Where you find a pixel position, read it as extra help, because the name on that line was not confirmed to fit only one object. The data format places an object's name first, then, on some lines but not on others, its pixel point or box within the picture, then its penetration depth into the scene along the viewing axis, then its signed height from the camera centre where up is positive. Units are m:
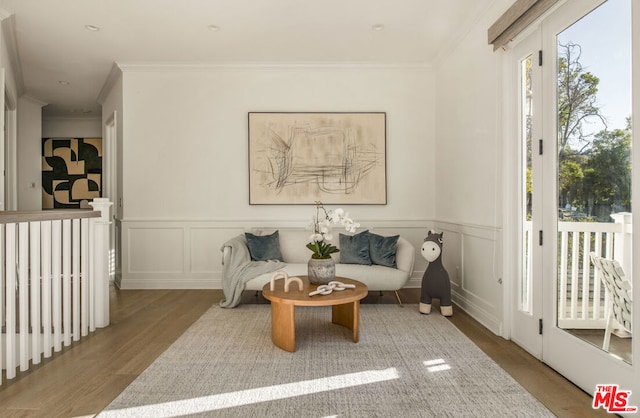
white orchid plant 3.19 -0.26
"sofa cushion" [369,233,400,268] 4.27 -0.47
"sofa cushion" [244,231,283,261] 4.37 -0.45
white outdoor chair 2.00 -0.45
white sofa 4.08 -0.68
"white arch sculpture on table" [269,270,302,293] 3.09 -0.60
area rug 2.07 -1.04
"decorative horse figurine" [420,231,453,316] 3.77 -0.71
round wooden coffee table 2.86 -0.69
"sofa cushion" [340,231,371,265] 4.32 -0.46
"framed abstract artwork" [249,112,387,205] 5.02 +0.61
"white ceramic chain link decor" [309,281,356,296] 3.00 -0.63
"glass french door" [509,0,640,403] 2.06 +0.14
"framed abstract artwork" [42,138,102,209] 7.21 +0.63
